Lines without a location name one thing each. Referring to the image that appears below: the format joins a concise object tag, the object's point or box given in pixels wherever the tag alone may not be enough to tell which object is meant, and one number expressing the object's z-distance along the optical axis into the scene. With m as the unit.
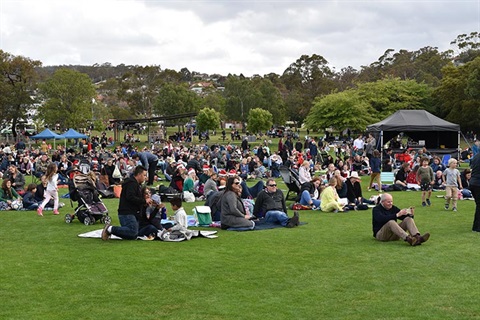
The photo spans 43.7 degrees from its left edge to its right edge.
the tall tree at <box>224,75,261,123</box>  71.31
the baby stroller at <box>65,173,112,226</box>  13.05
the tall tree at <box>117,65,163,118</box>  88.00
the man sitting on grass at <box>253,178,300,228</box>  13.16
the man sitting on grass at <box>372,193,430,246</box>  10.08
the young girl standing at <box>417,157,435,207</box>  15.69
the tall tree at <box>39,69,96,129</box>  60.81
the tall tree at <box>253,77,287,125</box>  71.25
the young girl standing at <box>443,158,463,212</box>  14.44
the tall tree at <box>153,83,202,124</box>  71.50
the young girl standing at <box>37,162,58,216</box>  14.02
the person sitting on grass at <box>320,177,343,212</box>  14.82
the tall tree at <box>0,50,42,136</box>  62.09
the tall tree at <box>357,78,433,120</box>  55.06
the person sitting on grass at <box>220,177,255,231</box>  12.12
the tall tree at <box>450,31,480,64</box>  77.12
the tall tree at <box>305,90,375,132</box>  51.53
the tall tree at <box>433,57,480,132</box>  49.75
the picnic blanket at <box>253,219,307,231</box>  12.31
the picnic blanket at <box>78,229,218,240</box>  11.15
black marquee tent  28.91
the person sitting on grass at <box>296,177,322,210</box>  15.60
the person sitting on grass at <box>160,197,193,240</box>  10.80
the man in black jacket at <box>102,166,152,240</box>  10.43
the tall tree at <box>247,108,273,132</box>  62.78
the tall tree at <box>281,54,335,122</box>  78.44
